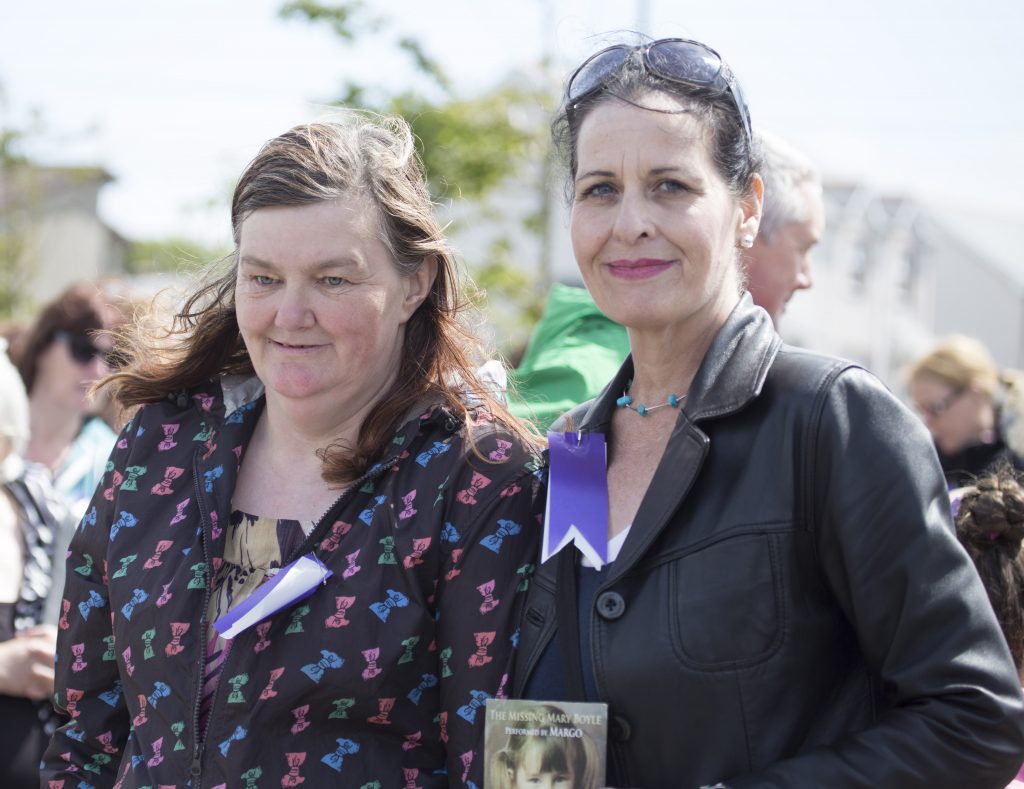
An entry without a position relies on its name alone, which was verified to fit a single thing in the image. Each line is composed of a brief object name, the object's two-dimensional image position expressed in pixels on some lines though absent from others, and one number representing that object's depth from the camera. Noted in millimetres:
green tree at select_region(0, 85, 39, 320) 23562
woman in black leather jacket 1694
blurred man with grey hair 3068
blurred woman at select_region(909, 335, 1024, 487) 5828
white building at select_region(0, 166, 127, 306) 24625
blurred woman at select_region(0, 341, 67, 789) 3225
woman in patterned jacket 2156
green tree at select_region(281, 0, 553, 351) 11938
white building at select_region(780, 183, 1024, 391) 31062
